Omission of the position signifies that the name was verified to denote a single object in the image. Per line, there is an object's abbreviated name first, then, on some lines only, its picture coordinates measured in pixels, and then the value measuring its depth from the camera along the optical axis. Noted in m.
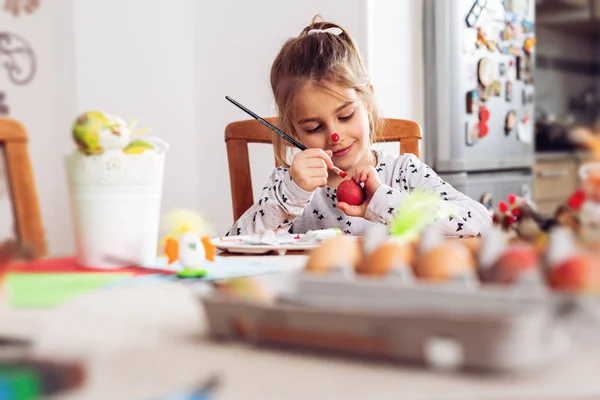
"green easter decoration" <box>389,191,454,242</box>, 0.65
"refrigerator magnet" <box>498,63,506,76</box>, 2.93
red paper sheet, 0.78
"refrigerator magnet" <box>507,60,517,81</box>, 2.98
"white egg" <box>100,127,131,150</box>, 0.77
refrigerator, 2.71
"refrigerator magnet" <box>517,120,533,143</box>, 3.05
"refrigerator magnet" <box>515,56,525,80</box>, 3.03
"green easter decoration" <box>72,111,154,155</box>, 0.77
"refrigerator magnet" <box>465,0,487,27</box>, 2.75
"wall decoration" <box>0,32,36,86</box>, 3.25
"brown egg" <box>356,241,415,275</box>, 0.45
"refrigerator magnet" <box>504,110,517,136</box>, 2.98
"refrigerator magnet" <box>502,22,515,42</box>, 2.96
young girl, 1.44
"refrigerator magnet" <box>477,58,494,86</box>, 2.82
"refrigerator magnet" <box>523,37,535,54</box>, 3.07
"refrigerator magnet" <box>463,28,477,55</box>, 2.74
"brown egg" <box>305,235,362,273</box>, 0.48
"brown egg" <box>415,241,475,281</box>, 0.44
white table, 0.35
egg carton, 0.37
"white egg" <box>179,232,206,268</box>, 0.74
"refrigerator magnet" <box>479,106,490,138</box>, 2.83
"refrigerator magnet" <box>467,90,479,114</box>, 2.77
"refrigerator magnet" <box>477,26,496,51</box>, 2.81
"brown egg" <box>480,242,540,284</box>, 0.42
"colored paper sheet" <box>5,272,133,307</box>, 0.58
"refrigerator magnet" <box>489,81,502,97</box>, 2.89
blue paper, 0.73
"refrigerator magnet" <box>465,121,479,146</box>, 2.77
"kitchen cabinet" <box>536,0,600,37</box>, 3.85
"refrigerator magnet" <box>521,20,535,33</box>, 3.07
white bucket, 0.78
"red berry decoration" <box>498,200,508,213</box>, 0.74
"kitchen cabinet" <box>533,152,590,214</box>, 3.46
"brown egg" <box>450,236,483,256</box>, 0.49
